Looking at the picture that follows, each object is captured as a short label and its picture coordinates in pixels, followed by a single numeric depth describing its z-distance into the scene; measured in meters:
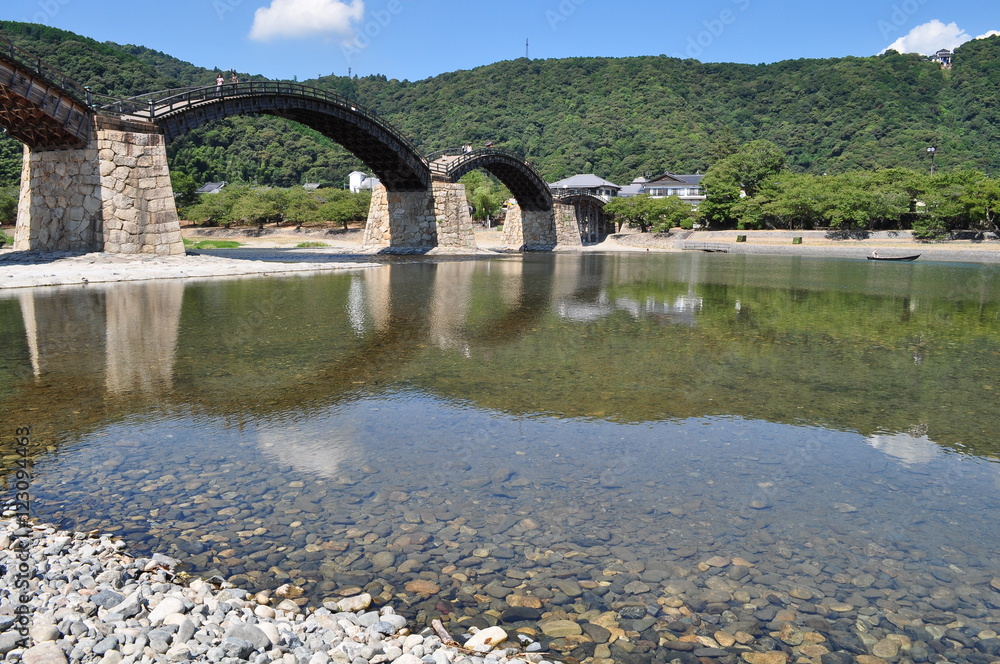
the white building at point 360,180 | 104.75
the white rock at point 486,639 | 3.81
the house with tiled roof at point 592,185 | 97.25
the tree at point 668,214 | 76.62
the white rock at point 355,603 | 4.16
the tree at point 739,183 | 73.56
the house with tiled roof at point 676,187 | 99.19
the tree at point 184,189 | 75.88
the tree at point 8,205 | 58.28
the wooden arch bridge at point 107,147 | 27.22
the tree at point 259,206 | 70.06
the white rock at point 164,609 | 3.77
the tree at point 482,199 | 82.75
